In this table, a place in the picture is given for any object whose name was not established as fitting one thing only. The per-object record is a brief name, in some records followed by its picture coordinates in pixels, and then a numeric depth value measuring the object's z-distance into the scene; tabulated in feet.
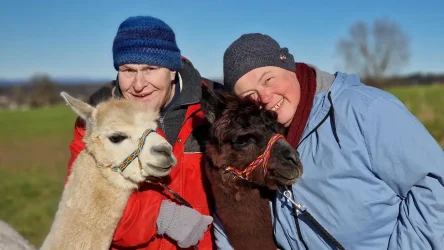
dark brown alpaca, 7.95
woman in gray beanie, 7.12
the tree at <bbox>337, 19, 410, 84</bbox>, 139.85
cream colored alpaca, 8.51
